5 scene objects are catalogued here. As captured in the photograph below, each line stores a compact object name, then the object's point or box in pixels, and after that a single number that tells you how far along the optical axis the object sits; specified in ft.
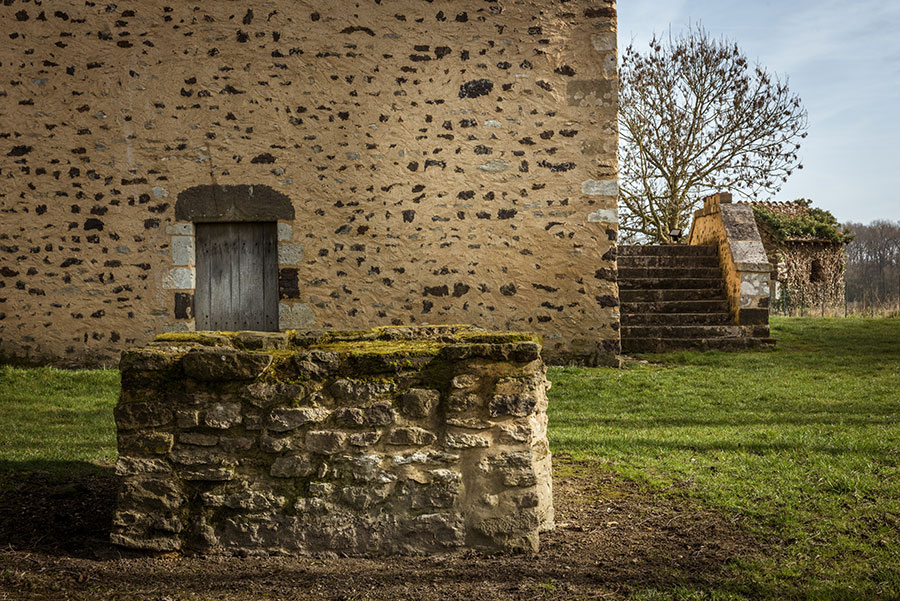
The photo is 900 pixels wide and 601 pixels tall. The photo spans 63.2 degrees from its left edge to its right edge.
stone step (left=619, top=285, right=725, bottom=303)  36.73
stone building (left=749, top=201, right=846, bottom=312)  64.08
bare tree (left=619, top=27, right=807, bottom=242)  59.62
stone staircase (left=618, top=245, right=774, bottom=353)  34.55
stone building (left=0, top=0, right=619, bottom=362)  31.63
